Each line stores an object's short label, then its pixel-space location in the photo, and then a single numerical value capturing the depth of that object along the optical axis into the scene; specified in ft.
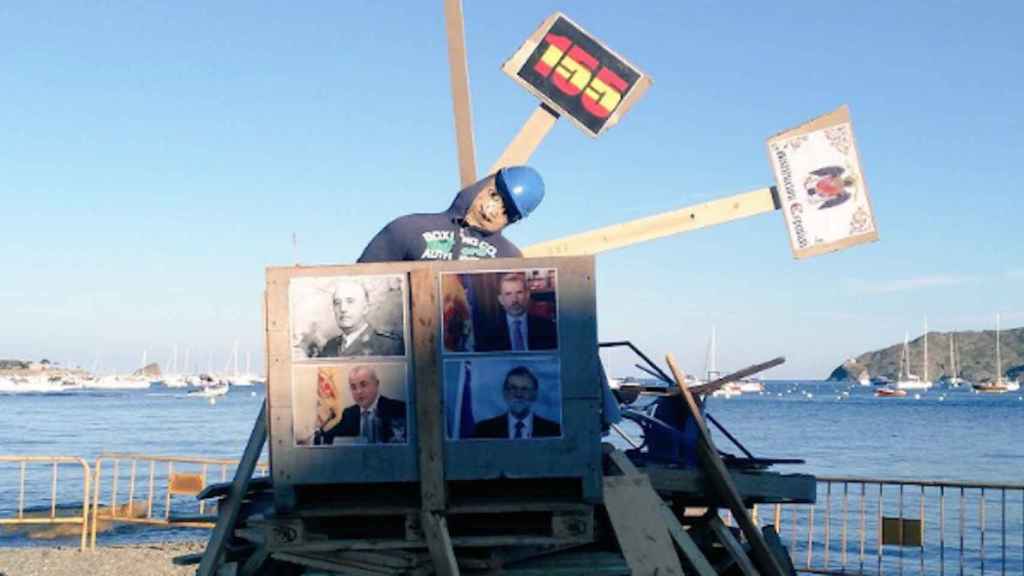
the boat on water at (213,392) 410.99
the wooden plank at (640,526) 14.65
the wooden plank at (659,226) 19.65
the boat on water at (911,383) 572.92
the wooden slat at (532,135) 20.68
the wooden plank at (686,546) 15.42
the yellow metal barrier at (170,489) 42.91
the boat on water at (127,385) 631.97
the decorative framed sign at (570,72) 20.62
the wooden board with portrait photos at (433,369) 12.96
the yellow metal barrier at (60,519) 45.04
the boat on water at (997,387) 540.52
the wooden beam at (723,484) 17.06
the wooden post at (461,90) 21.07
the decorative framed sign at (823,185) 18.69
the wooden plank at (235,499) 15.94
